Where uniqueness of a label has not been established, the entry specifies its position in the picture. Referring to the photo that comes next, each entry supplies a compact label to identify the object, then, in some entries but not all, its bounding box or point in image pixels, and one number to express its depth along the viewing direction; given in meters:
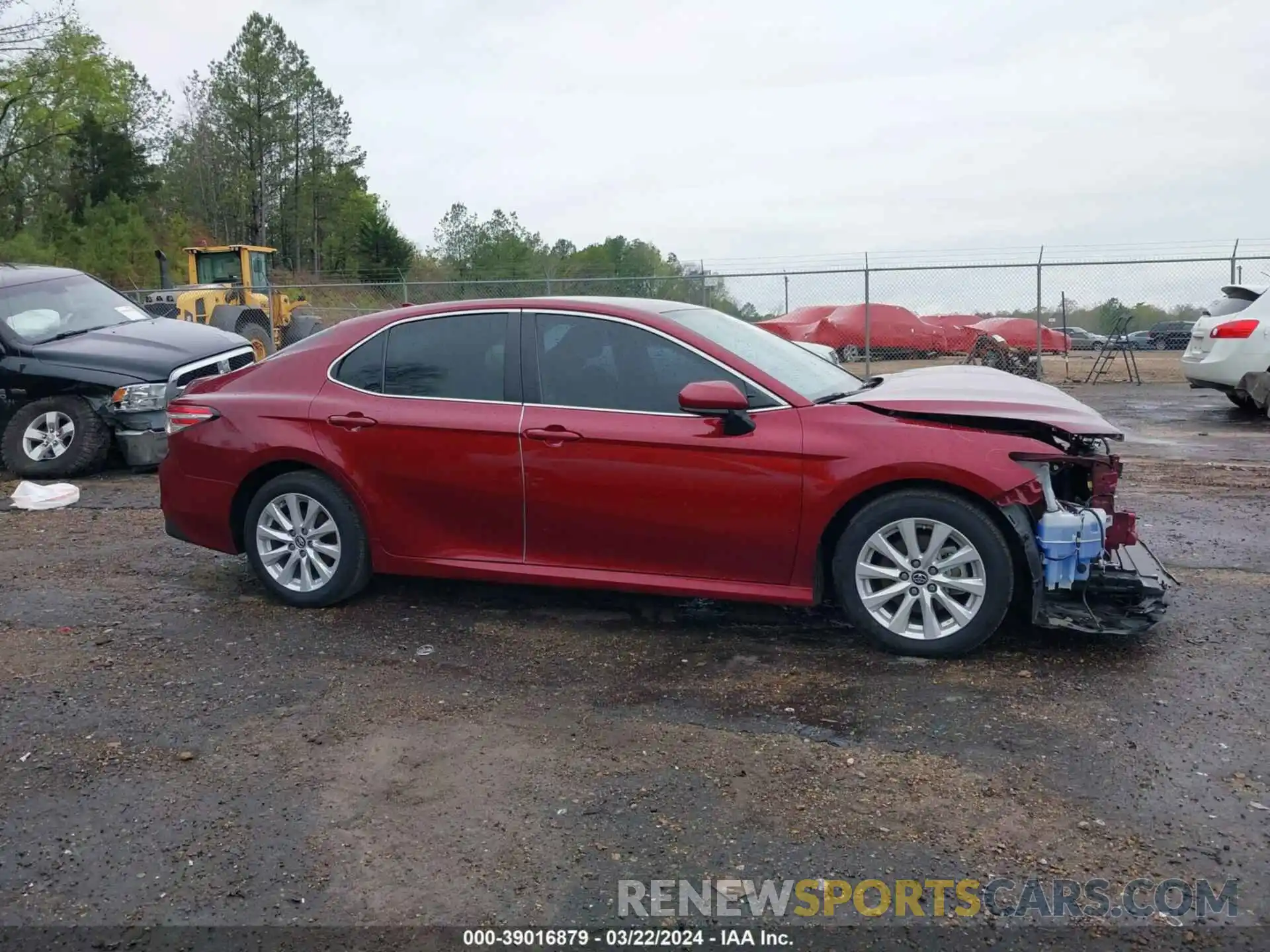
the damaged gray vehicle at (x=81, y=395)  9.37
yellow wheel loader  17.03
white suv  11.66
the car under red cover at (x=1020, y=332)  18.98
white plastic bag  8.57
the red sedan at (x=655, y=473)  4.52
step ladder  18.34
